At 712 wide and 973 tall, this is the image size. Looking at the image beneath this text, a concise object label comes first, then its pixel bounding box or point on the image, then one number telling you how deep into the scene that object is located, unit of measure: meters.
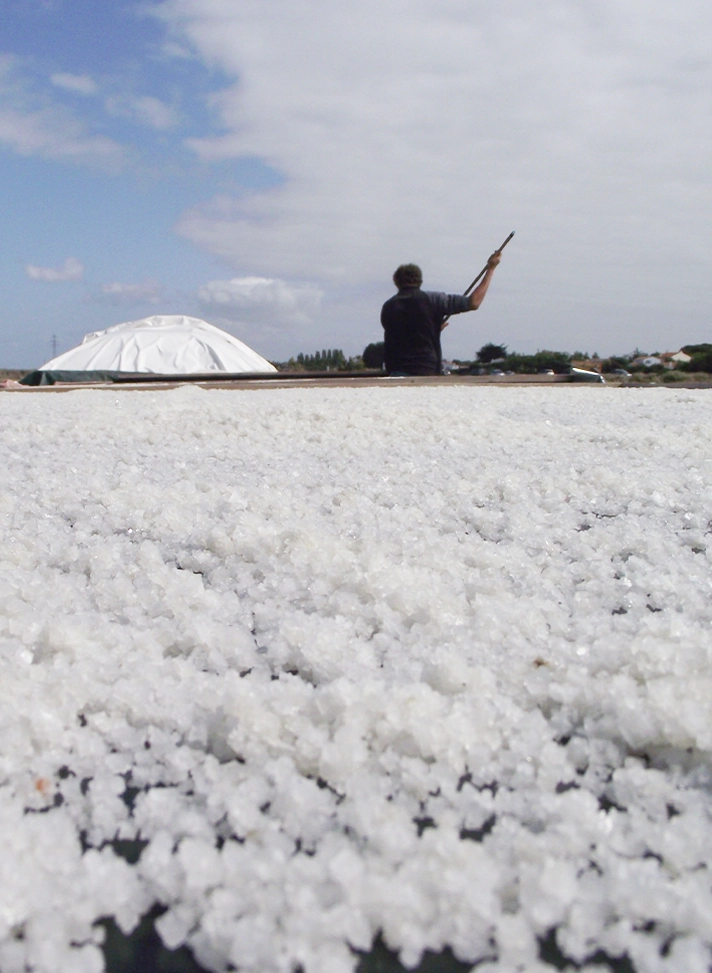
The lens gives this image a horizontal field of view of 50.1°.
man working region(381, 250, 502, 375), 4.29
